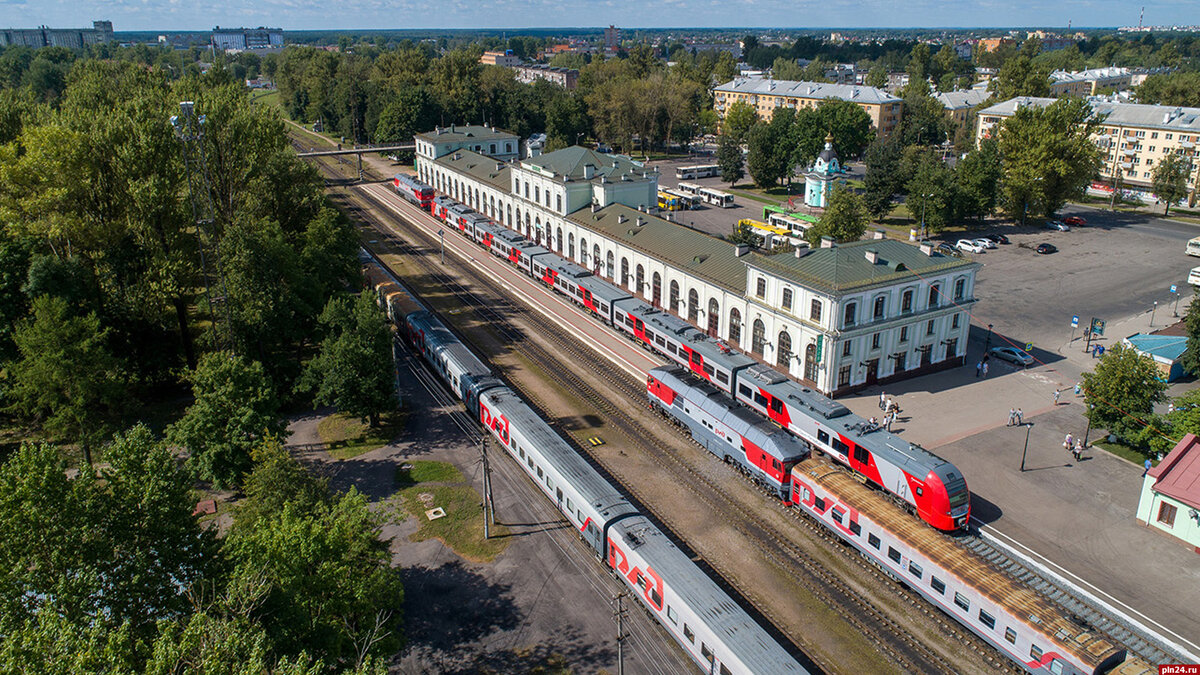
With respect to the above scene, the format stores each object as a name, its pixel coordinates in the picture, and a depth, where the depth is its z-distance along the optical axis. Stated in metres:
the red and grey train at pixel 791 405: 37.25
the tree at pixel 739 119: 154.71
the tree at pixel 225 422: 39.81
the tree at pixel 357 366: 47.44
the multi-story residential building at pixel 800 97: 163.09
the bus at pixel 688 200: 116.75
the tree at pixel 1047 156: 99.56
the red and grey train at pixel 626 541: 28.16
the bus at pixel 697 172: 137.38
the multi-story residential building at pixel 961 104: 166.62
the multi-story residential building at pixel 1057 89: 188.11
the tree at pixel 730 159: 125.31
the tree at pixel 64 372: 41.25
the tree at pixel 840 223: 79.00
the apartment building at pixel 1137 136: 122.50
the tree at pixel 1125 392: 45.53
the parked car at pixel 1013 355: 59.84
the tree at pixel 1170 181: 107.62
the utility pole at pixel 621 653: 27.53
